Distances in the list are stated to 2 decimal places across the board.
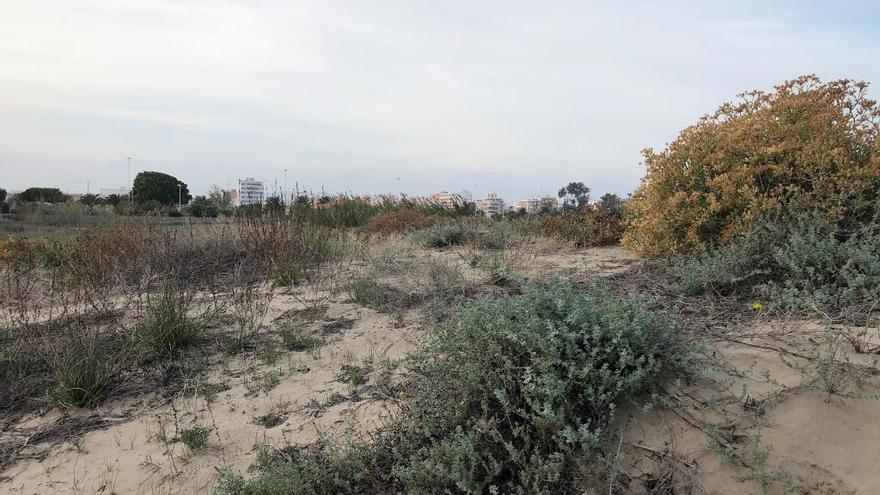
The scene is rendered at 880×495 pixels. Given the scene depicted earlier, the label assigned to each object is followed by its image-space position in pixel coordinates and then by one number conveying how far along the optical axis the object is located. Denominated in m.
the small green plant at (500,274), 5.41
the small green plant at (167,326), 4.66
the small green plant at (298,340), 4.68
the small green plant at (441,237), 9.25
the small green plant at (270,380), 4.04
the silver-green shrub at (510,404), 2.58
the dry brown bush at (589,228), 8.51
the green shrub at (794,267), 3.57
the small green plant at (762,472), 2.32
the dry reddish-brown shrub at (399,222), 11.25
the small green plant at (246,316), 4.79
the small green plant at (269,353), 4.46
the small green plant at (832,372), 2.68
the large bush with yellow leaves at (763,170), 4.82
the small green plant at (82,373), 4.06
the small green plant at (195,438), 3.36
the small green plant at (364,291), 5.49
